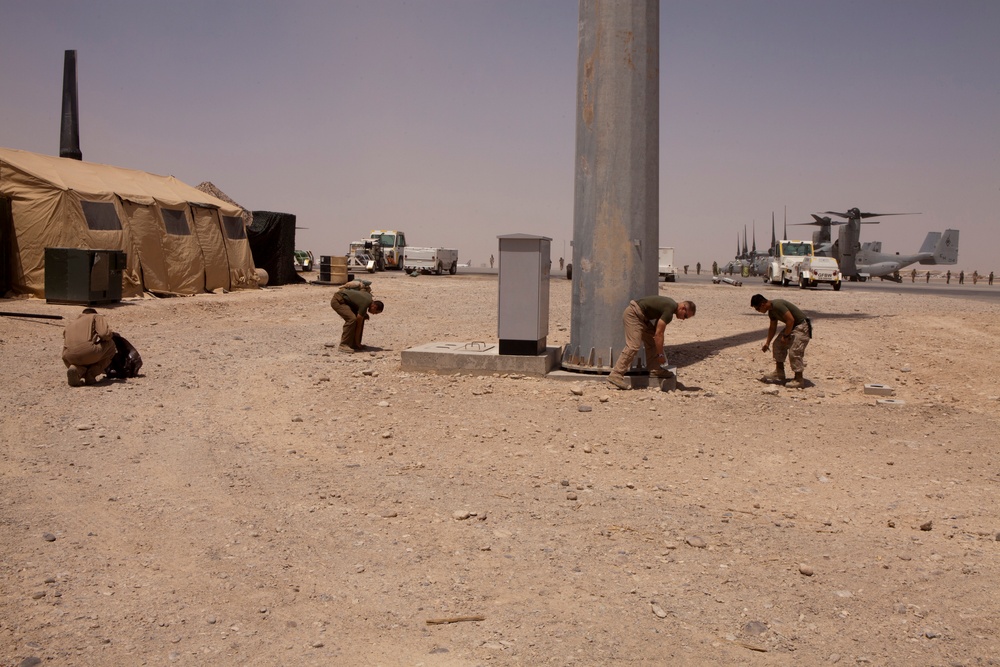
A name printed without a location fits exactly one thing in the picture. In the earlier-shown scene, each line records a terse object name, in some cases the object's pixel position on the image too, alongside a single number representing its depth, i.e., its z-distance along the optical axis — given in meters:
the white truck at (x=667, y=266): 39.69
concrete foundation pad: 10.33
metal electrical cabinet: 10.39
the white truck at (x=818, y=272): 32.78
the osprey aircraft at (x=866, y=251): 41.72
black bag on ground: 10.02
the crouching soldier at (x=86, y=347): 9.28
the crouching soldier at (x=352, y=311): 12.34
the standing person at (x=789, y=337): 10.58
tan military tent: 19.48
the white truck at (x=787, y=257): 35.00
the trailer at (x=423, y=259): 39.92
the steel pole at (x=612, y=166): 10.29
